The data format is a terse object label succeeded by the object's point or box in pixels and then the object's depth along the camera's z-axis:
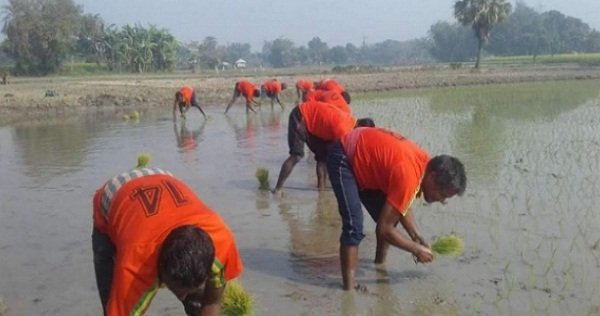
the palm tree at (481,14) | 43.56
